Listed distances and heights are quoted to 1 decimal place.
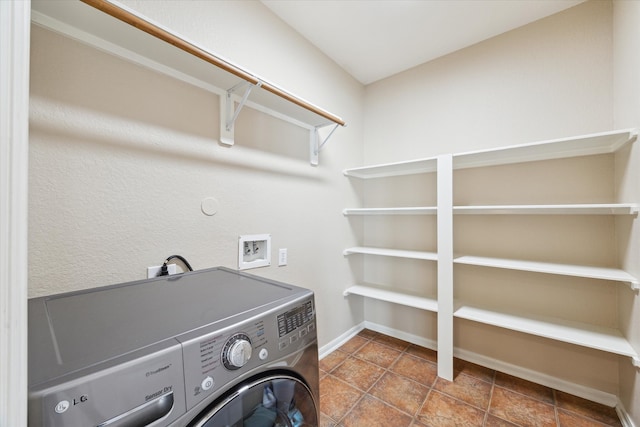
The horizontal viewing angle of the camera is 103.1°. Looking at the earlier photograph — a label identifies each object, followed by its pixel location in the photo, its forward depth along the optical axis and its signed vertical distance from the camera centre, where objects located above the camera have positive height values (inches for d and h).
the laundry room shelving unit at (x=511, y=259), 54.5 -12.6
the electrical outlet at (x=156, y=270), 44.8 -10.1
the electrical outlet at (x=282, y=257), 67.9 -11.4
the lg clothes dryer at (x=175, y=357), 17.2 -11.5
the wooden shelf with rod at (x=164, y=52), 33.9 +26.9
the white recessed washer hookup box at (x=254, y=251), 59.3 -8.9
